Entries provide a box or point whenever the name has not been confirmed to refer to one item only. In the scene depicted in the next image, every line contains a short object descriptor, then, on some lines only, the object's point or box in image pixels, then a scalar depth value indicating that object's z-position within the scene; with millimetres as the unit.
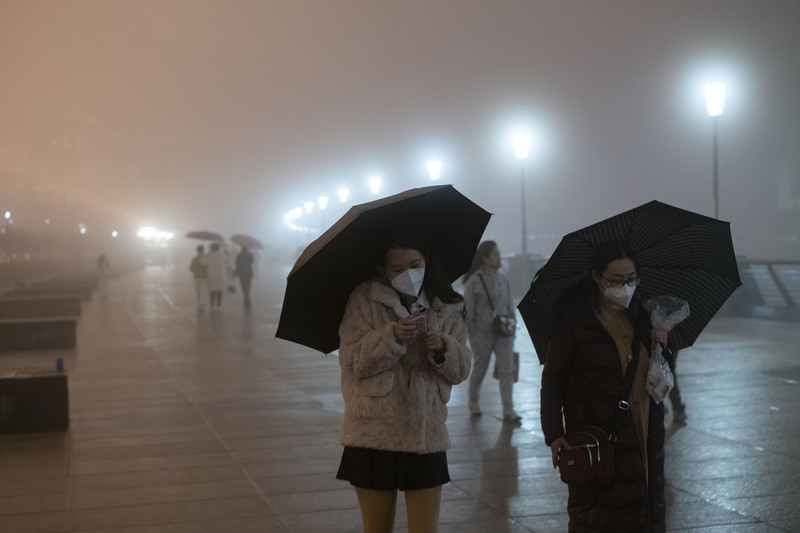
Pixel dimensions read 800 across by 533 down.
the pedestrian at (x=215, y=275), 25234
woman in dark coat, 4199
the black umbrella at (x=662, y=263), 4543
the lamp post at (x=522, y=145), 26938
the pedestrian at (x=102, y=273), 35578
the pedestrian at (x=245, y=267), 27109
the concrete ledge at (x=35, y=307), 22969
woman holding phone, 4098
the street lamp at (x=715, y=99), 20797
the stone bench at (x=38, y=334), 17406
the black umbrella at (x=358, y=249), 4211
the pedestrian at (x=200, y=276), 26141
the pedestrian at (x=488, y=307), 9914
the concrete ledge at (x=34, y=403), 9500
